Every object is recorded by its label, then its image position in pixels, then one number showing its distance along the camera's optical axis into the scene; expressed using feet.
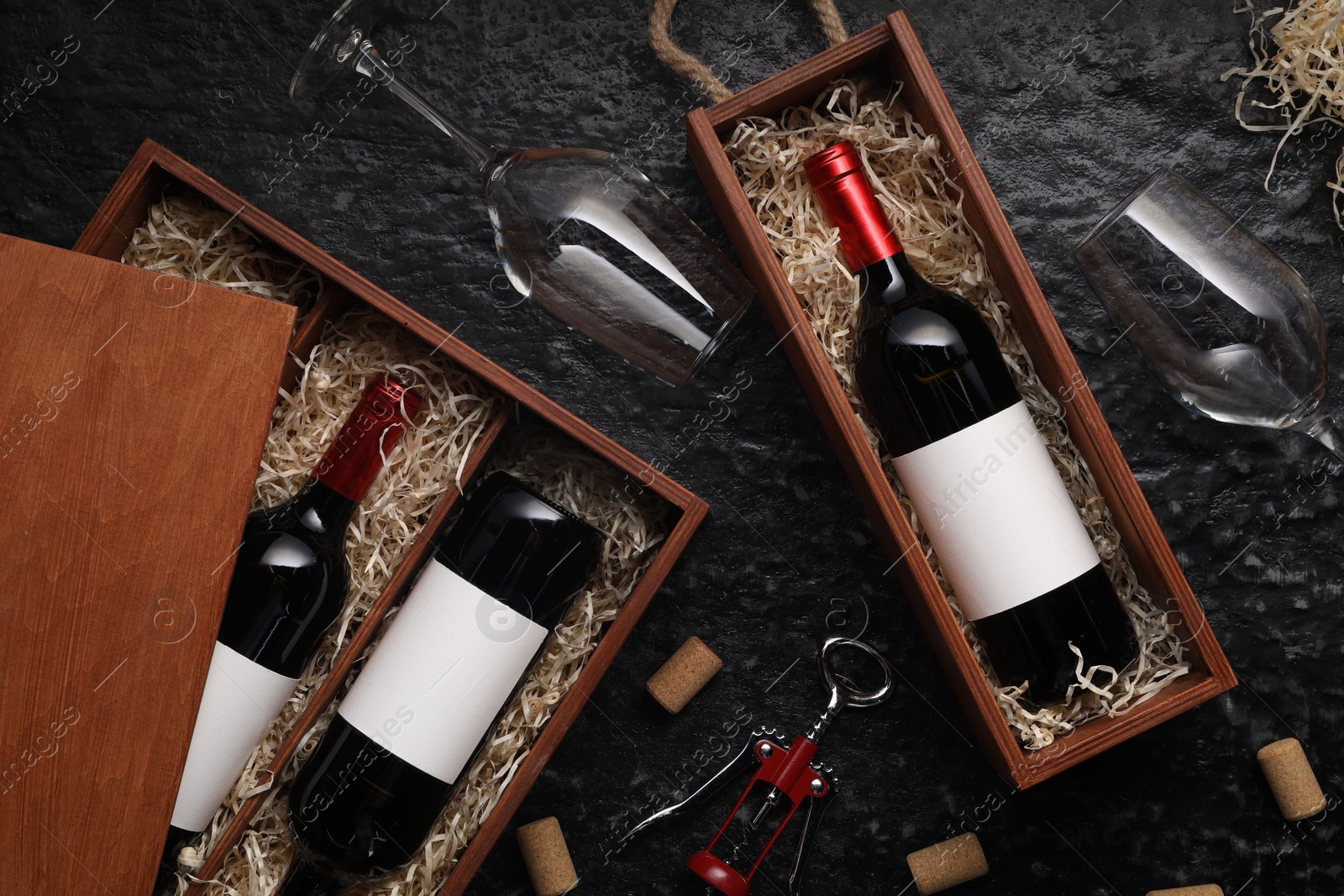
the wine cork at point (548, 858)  3.23
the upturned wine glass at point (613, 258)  2.94
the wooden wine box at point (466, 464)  3.02
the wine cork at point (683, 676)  3.25
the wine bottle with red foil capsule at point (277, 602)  2.96
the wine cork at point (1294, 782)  3.24
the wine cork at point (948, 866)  3.25
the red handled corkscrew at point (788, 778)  3.22
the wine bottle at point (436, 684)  2.90
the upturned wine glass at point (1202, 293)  2.91
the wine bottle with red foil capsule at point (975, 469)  2.90
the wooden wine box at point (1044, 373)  3.00
